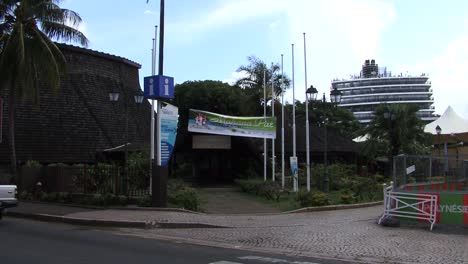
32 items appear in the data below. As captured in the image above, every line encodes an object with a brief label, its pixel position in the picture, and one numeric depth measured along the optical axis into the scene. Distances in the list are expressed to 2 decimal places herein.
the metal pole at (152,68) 21.15
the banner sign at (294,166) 27.23
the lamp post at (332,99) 25.06
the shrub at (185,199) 19.42
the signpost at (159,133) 18.66
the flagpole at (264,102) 31.44
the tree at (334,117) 71.38
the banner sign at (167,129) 19.66
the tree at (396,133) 41.72
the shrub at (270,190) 24.98
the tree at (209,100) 35.84
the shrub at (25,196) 23.08
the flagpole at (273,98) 30.66
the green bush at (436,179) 18.69
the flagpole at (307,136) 25.80
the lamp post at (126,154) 20.20
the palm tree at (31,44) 24.84
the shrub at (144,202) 19.02
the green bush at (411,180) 18.11
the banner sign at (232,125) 29.88
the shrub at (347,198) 22.34
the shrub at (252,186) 26.92
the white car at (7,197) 15.94
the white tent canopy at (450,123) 70.50
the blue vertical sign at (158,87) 18.72
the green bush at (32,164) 24.84
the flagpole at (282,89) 33.70
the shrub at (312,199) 21.09
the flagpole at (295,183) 26.89
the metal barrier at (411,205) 15.10
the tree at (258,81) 36.75
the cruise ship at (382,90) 129.50
